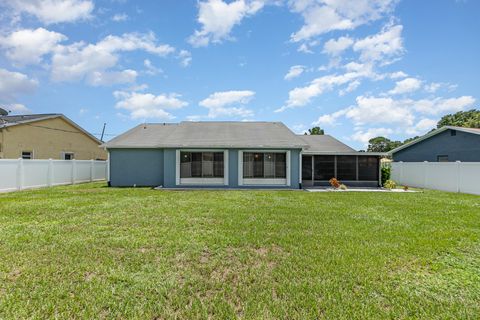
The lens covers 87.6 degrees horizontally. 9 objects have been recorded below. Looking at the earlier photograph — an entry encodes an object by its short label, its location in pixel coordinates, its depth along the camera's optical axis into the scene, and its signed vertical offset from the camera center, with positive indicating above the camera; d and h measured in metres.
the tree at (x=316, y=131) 45.12 +6.01
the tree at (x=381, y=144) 55.72 +4.69
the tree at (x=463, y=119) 31.35 +6.91
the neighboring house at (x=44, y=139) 17.89 +2.06
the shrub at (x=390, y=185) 15.66 -1.31
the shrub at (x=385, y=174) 16.81 -0.70
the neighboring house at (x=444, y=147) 16.86 +1.33
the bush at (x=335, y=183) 15.81 -1.21
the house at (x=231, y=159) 14.98 +0.28
